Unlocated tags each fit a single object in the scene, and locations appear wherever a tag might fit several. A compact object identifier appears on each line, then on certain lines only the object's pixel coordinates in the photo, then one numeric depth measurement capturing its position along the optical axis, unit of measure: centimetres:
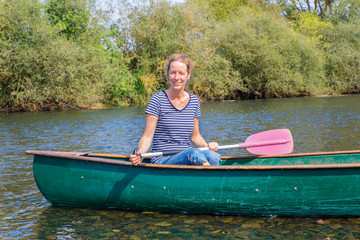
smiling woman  465
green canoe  440
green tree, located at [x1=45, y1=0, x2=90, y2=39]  2614
